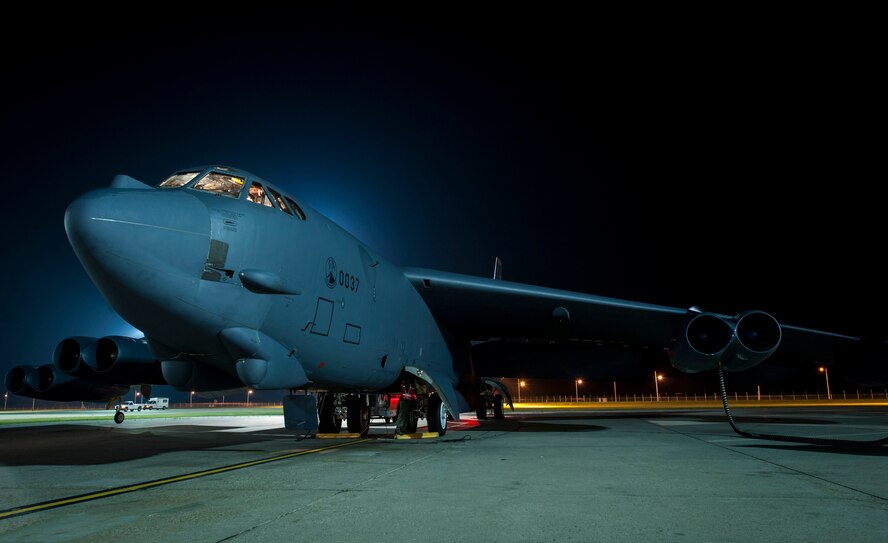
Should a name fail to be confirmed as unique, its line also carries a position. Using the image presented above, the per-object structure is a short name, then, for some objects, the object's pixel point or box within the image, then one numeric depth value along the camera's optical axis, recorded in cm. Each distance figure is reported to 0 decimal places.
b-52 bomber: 587
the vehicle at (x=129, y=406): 4209
